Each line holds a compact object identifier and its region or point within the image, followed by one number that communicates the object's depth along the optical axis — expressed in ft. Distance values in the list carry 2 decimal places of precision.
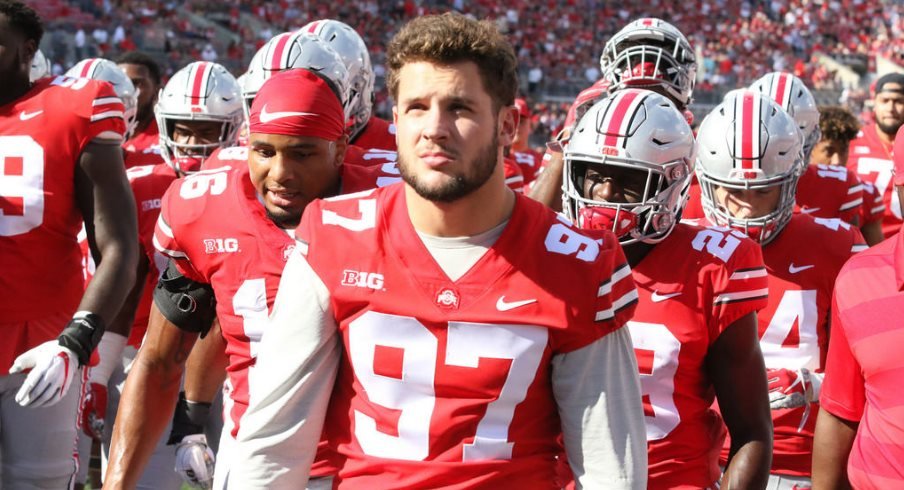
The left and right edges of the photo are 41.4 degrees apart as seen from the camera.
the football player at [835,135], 23.35
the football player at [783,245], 13.19
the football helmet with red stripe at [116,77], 20.71
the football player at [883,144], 23.32
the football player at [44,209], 13.41
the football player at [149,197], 17.06
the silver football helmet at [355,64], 16.03
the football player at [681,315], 10.34
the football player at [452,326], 7.75
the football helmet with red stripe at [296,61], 14.40
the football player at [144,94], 22.59
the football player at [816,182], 17.74
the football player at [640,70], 15.88
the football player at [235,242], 10.39
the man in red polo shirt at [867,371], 8.77
